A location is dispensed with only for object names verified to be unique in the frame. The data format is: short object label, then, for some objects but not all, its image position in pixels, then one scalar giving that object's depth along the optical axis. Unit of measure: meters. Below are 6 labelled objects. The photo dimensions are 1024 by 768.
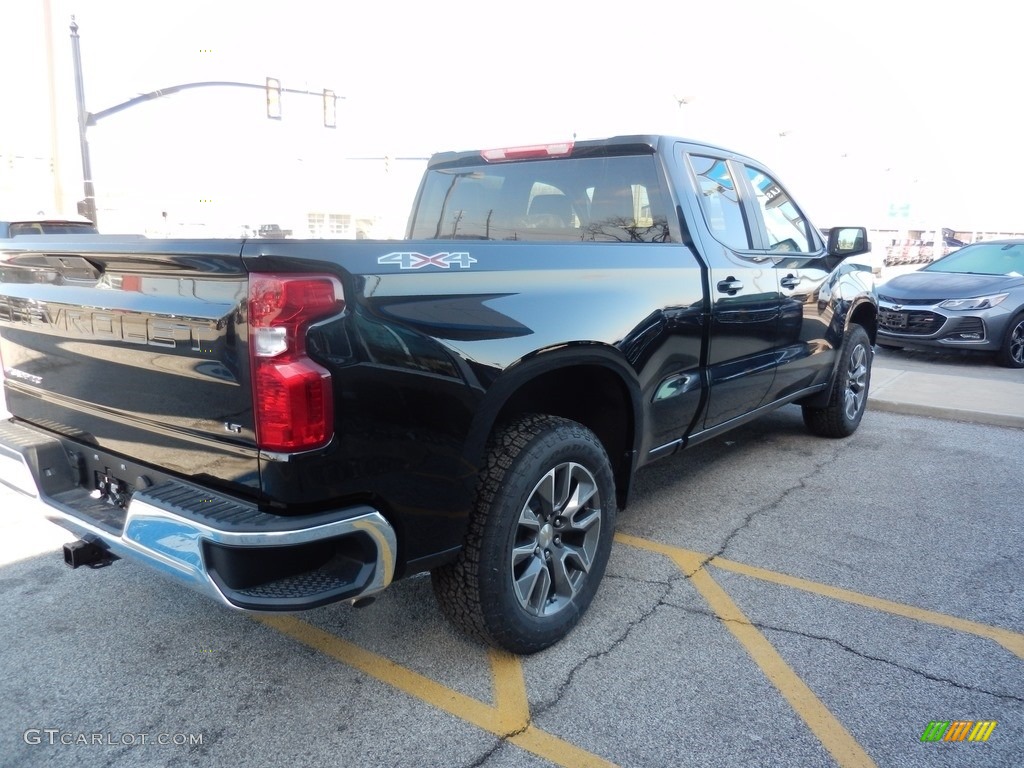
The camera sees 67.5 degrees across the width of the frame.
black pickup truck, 2.09
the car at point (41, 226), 8.57
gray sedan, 9.12
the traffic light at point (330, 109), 20.12
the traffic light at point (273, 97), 18.59
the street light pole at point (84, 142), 16.16
